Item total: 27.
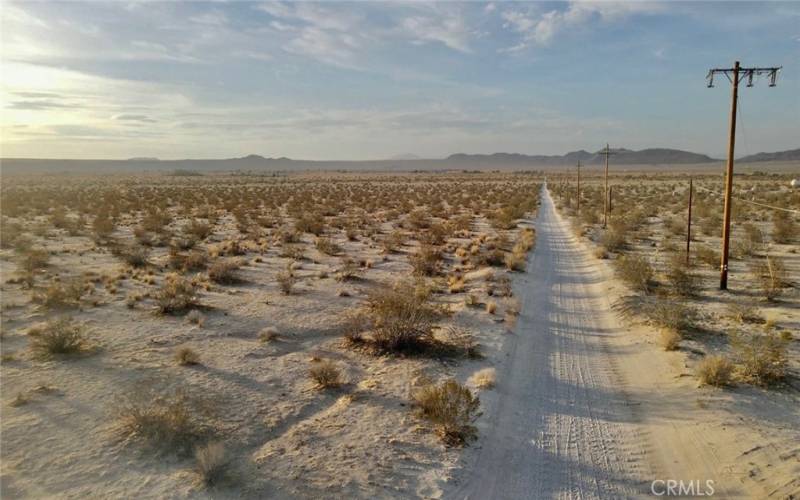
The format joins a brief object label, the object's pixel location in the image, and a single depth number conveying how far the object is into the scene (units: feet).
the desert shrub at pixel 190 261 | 58.59
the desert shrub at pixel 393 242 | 73.10
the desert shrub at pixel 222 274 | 52.80
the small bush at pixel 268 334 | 36.06
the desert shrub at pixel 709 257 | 58.95
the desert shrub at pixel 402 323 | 33.78
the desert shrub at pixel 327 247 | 70.79
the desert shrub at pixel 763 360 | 28.22
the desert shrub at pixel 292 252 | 67.22
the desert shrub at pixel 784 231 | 74.79
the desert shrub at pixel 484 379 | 28.30
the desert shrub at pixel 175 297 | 41.73
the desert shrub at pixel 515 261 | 59.26
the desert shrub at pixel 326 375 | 28.27
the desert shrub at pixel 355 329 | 35.70
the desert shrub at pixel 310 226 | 89.72
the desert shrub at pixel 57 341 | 31.89
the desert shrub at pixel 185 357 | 31.07
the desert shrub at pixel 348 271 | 55.36
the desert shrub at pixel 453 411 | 22.88
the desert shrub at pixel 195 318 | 39.05
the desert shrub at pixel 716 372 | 27.78
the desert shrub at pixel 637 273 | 48.96
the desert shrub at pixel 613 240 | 70.95
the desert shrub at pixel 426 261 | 58.23
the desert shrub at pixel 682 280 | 47.70
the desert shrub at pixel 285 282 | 49.06
